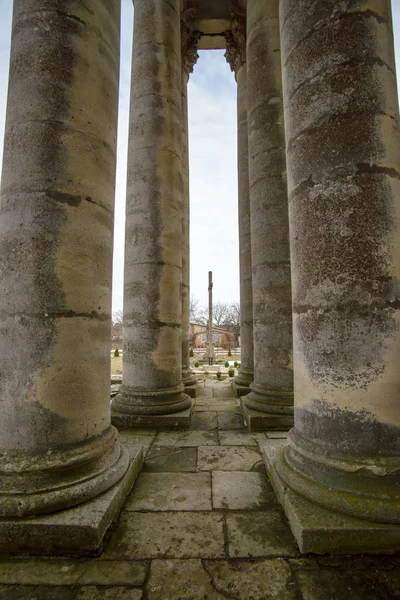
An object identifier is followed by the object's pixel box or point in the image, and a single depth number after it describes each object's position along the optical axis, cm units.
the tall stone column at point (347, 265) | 294
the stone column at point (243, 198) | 1036
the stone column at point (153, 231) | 677
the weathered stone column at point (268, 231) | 636
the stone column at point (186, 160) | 1131
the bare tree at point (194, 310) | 9072
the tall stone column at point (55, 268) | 309
